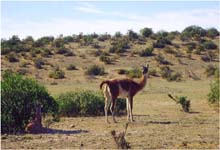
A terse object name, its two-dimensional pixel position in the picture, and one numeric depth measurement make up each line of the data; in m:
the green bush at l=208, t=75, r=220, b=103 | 24.23
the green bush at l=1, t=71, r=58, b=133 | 16.05
